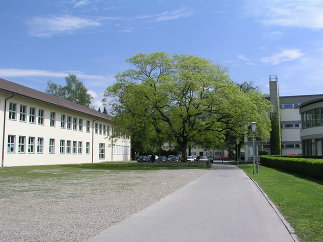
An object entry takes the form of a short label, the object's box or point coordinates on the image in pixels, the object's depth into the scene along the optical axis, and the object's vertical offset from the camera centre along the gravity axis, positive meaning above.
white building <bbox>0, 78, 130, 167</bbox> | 34.25 +1.80
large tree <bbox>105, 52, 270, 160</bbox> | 37.03 +4.63
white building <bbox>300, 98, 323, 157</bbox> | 38.75 +2.05
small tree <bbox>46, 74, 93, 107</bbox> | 78.38 +12.10
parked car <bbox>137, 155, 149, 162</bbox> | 62.06 -2.41
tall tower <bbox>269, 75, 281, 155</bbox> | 59.00 +1.72
